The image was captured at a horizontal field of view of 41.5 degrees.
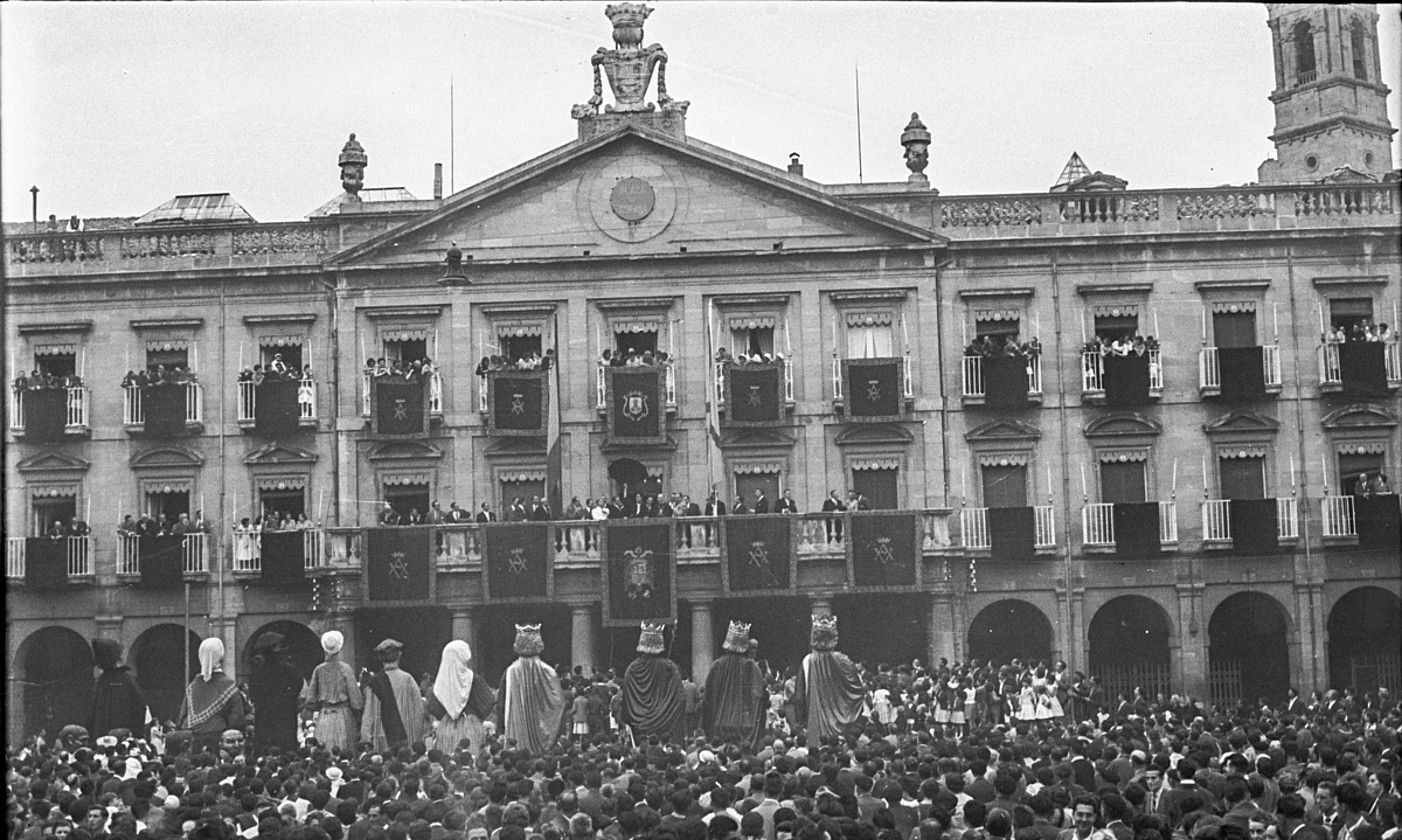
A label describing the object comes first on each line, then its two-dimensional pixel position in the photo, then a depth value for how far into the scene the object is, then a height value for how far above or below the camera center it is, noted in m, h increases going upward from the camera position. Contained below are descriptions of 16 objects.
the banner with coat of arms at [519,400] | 43.38 +4.66
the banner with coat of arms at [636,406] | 43.25 +4.41
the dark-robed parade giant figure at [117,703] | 24.16 -1.20
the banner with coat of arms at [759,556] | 41.88 +0.81
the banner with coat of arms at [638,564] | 41.69 +0.71
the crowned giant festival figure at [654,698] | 30.06 -1.67
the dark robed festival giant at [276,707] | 25.36 -1.40
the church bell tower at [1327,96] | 51.31 +14.06
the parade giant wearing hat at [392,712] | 26.23 -1.55
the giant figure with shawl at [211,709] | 24.92 -1.33
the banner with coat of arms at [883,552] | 41.81 +0.80
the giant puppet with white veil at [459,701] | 26.80 -1.45
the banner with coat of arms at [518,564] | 42.00 +0.80
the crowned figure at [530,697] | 28.88 -1.54
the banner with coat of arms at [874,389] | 43.53 +4.66
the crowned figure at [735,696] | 30.75 -1.72
